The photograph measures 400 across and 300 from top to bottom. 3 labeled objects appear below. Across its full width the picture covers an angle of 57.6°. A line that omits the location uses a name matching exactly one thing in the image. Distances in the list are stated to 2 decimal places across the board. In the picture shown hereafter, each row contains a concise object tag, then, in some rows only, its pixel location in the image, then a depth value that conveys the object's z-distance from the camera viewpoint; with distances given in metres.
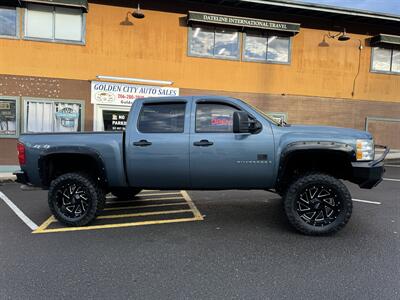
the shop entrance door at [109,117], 13.19
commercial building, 12.59
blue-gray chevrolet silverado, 4.96
